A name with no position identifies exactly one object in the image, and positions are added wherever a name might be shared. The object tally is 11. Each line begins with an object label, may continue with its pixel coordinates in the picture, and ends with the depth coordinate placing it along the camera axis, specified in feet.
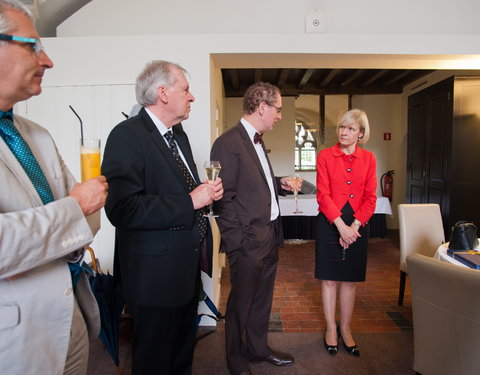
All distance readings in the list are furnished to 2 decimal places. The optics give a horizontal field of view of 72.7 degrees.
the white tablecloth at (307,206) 18.08
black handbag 6.85
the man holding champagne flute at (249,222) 6.63
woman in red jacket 7.72
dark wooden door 16.53
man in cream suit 2.73
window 34.12
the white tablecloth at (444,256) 6.38
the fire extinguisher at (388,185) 24.36
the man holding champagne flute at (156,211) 4.65
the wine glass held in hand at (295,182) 7.45
